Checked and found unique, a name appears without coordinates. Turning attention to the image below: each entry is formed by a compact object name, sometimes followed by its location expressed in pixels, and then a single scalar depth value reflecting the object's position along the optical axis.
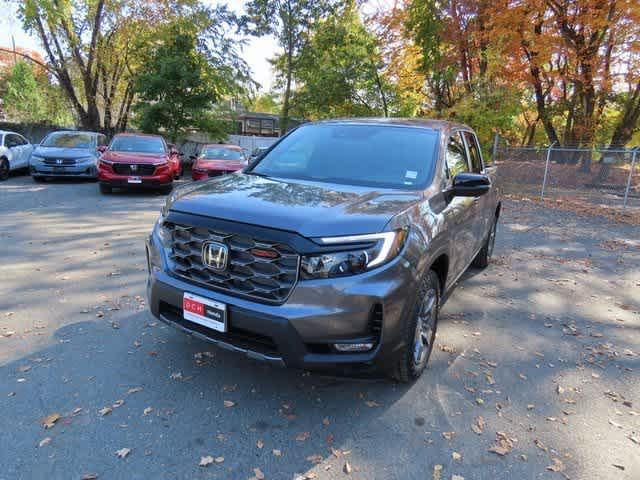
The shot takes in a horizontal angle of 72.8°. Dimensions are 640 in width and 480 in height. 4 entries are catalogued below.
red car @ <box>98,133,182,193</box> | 10.73
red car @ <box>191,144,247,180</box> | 12.30
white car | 13.07
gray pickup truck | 2.41
